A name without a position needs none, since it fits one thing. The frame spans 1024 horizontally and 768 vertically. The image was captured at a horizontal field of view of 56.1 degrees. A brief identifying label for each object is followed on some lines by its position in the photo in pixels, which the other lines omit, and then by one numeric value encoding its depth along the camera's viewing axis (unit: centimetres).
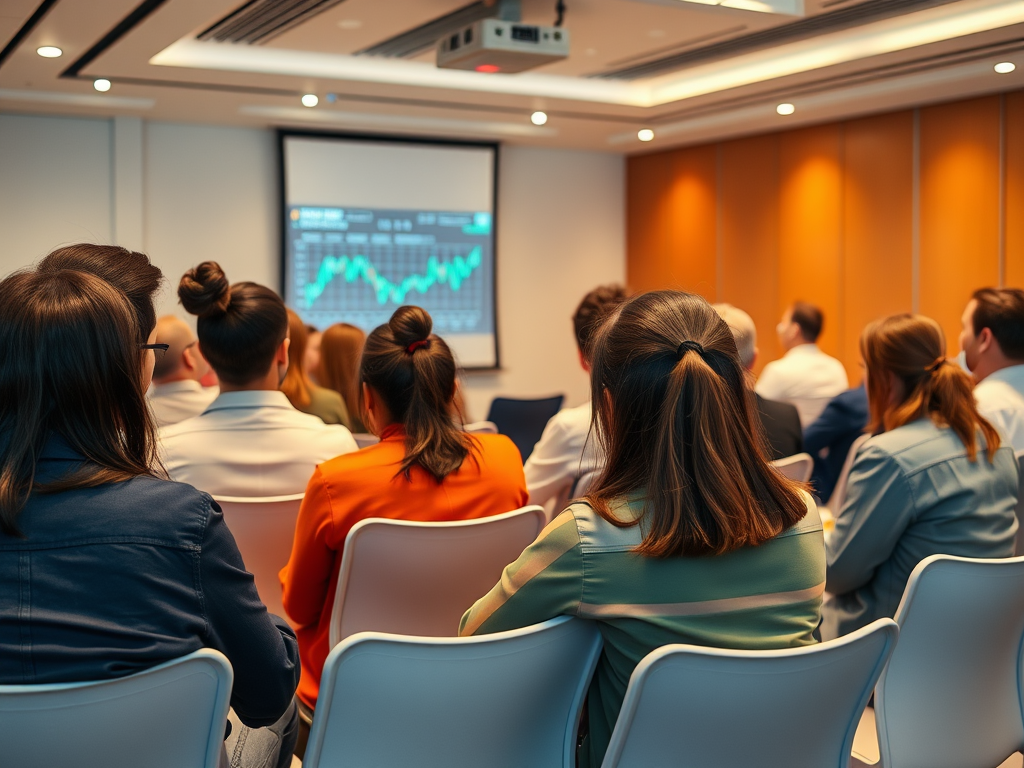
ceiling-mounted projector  459
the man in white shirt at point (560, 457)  329
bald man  351
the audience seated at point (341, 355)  419
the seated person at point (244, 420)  255
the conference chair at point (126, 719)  112
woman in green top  137
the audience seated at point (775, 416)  355
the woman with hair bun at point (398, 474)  210
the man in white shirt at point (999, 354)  322
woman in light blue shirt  227
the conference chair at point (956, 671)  171
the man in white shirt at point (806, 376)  559
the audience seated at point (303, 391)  381
